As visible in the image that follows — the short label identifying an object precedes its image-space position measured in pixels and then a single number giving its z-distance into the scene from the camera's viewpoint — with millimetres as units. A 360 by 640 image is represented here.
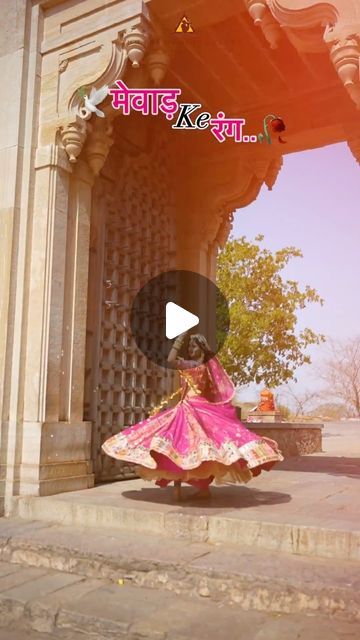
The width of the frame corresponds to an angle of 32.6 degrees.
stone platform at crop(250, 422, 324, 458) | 10477
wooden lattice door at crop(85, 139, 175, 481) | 6906
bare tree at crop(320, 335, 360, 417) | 45969
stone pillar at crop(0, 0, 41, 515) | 5848
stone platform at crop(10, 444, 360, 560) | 4043
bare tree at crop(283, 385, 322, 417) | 49831
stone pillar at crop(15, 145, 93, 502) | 5781
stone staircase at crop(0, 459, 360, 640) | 3256
